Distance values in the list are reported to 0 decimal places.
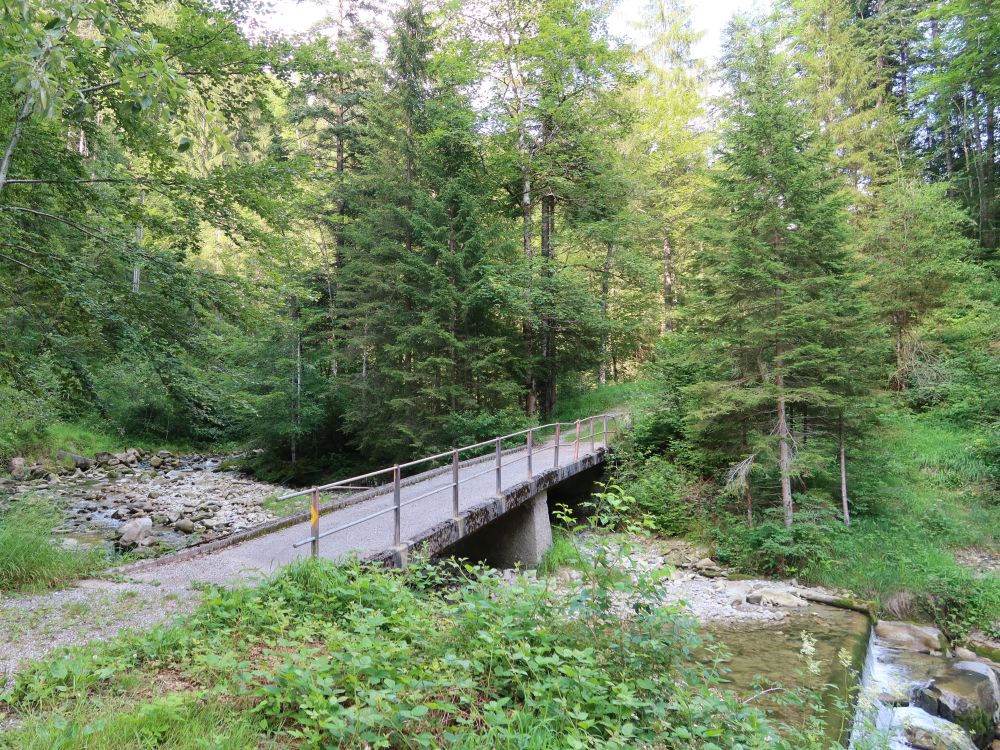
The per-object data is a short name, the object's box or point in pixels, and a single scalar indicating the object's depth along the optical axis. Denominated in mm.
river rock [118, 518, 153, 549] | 9992
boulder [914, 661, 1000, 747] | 5883
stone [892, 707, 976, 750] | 5406
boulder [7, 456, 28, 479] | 15739
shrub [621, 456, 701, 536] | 11914
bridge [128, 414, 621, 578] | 6062
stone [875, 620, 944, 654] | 7707
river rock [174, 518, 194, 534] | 11430
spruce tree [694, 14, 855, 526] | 9492
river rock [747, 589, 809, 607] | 8641
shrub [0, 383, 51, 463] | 14556
